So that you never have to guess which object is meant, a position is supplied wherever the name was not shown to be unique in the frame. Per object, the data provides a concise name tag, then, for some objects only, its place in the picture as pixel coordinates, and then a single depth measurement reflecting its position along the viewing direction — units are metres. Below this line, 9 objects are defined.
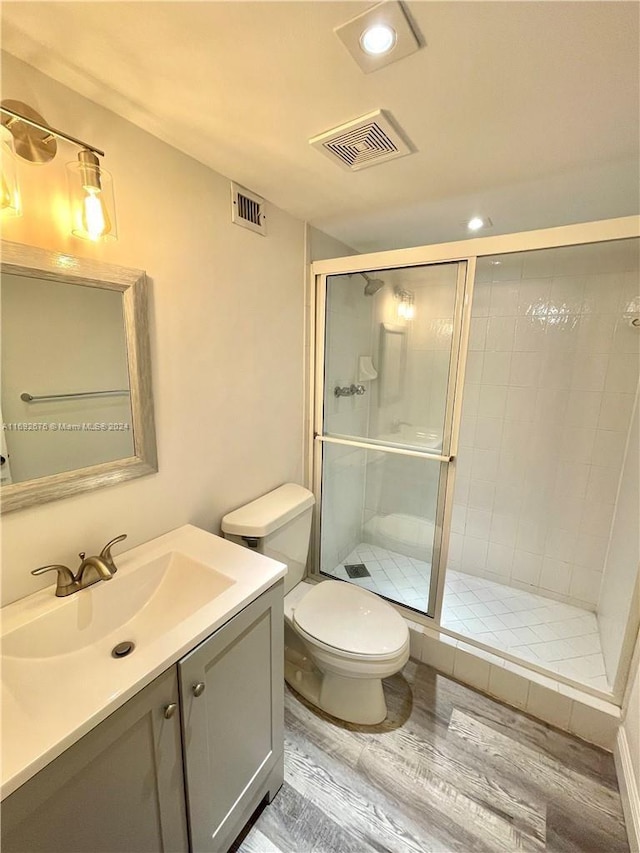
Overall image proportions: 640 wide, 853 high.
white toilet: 1.41
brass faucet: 0.98
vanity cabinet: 0.65
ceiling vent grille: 1.08
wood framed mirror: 0.91
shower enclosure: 1.79
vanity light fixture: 0.83
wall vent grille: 1.43
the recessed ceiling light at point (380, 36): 0.74
